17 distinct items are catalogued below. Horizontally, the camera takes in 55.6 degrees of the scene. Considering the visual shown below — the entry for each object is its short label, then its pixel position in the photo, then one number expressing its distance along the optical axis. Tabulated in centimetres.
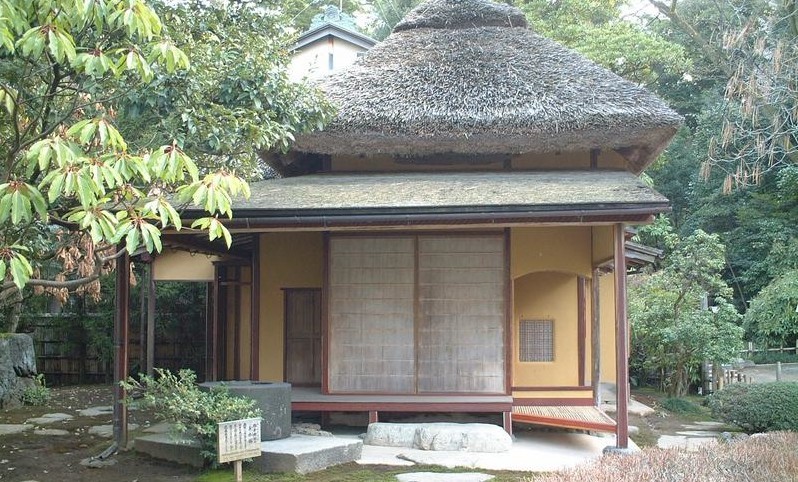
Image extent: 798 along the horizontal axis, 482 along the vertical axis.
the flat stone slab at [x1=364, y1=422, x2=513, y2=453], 855
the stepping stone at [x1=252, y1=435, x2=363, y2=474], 750
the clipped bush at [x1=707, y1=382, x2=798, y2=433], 965
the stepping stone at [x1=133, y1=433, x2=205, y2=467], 785
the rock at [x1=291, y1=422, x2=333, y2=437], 915
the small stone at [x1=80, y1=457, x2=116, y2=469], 808
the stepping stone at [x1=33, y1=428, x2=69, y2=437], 1020
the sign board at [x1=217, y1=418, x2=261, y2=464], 707
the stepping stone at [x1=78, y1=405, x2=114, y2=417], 1202
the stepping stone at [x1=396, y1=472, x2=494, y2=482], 716
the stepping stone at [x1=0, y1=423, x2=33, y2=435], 1039
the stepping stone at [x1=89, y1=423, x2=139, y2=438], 1015
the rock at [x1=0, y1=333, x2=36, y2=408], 1298
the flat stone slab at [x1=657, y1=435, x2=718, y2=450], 936
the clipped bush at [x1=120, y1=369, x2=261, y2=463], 721
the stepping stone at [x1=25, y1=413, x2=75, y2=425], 1129
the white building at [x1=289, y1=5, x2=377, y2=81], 1966
